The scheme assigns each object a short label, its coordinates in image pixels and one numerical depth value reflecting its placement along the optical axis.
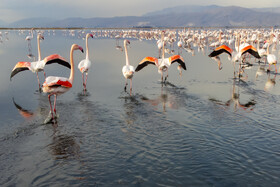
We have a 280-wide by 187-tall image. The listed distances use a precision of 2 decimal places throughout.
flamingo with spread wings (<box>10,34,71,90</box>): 10.64
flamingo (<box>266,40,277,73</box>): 15.02
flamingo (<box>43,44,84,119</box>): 7.91
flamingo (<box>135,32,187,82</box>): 12.49
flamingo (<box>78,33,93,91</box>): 11.77
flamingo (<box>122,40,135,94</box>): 10.90
